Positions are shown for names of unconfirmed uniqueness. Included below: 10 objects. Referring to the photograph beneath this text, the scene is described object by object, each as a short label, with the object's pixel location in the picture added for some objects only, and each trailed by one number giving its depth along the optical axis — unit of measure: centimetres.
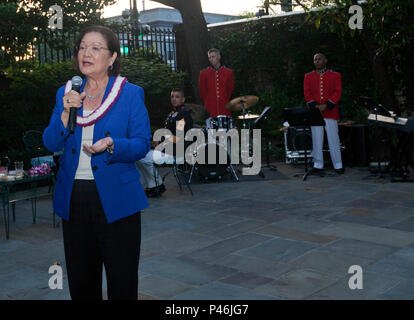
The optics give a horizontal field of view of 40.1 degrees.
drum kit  929
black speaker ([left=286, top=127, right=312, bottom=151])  1095
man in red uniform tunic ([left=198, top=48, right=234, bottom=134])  1089
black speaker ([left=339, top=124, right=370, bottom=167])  1068
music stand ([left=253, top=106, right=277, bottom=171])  971
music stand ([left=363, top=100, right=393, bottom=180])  859
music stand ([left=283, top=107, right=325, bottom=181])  944
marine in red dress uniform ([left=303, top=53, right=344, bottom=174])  1010
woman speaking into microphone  264
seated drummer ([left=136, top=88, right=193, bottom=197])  805
